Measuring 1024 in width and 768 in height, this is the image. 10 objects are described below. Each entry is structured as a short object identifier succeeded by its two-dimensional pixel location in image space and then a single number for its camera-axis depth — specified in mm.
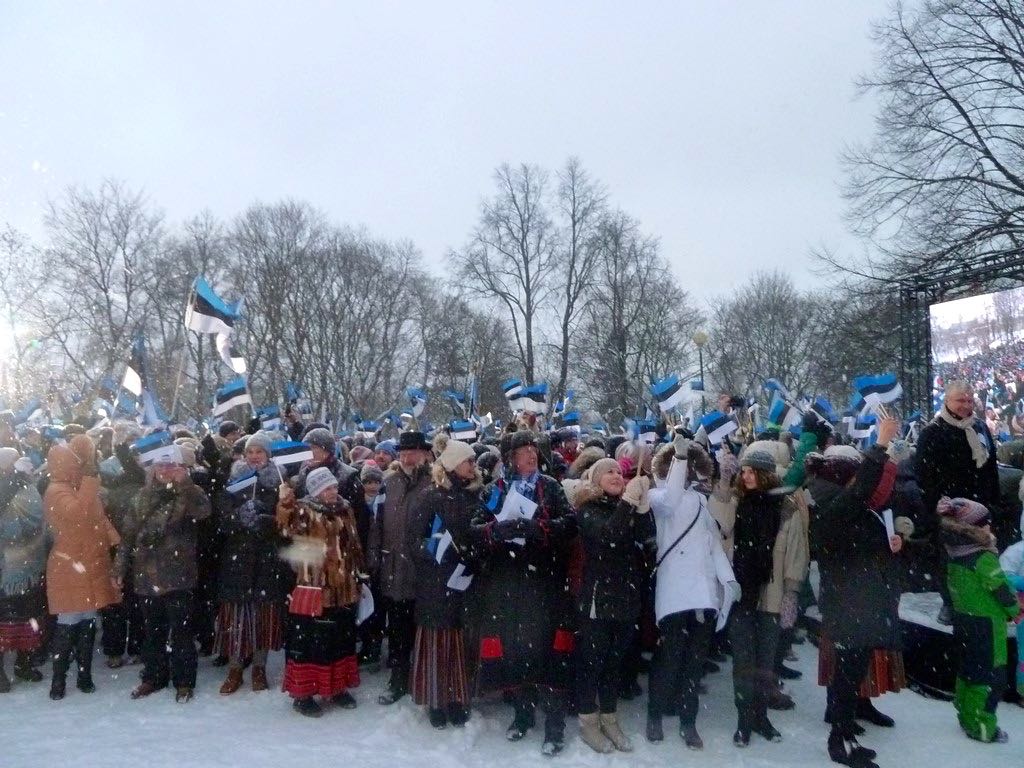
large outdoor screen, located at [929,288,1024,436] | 13039
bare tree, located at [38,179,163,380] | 32500
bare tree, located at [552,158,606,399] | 34875
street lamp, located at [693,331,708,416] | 18172
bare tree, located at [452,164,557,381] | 35688
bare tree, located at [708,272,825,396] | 47469
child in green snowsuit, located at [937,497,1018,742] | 5137
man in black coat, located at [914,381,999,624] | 5988
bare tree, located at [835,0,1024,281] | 16266
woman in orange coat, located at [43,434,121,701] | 6133
